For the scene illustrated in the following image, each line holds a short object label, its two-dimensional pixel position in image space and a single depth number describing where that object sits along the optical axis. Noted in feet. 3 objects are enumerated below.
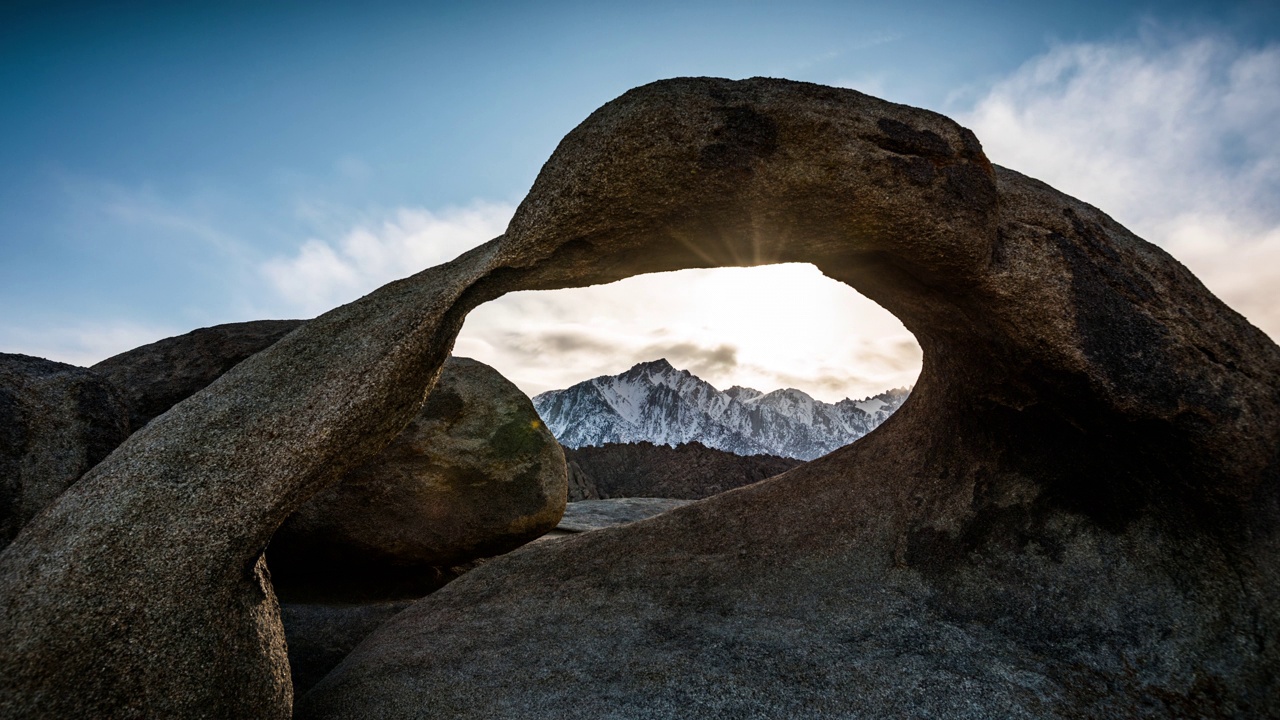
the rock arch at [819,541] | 15.10
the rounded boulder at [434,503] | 30.32
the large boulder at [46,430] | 17.78
